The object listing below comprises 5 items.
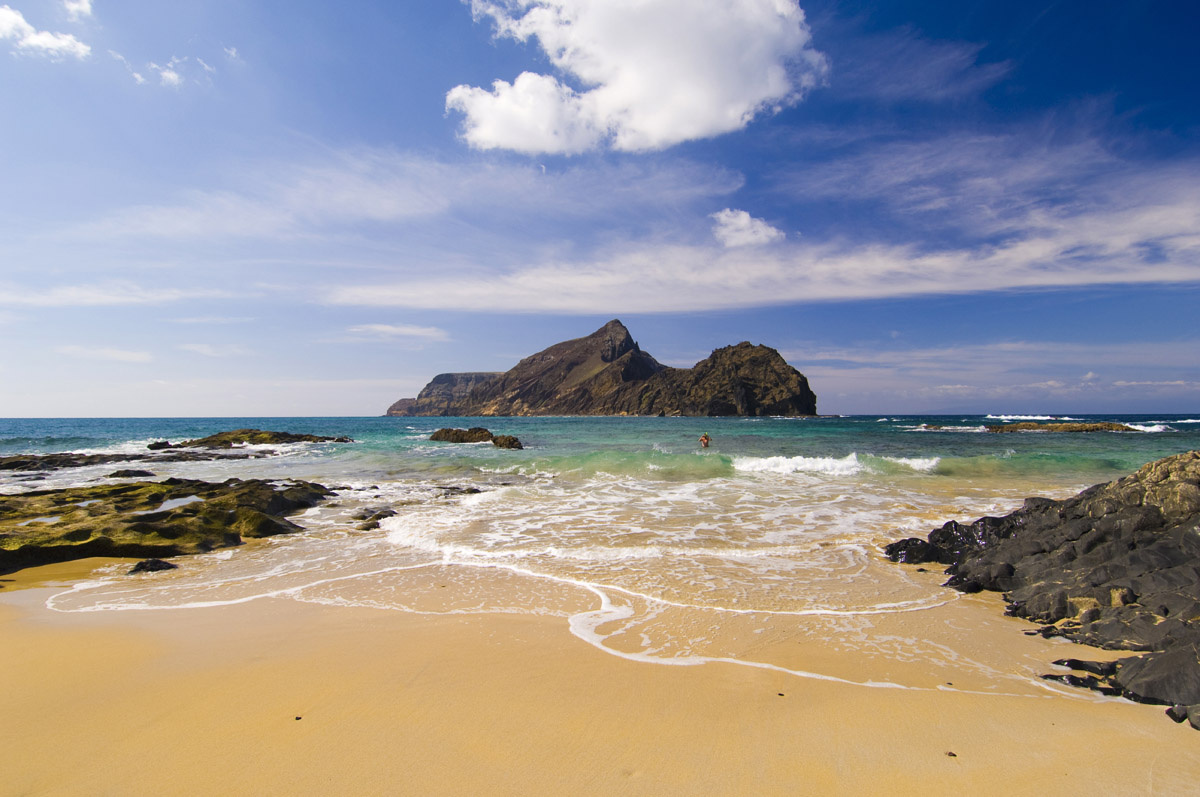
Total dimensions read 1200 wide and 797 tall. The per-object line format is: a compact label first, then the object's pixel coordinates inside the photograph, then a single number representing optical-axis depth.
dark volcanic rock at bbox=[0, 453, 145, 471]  26.36
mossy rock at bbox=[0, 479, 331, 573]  8.27
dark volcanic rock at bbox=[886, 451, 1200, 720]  4.03
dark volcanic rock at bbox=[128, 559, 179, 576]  7.64
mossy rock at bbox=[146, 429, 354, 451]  38.88
